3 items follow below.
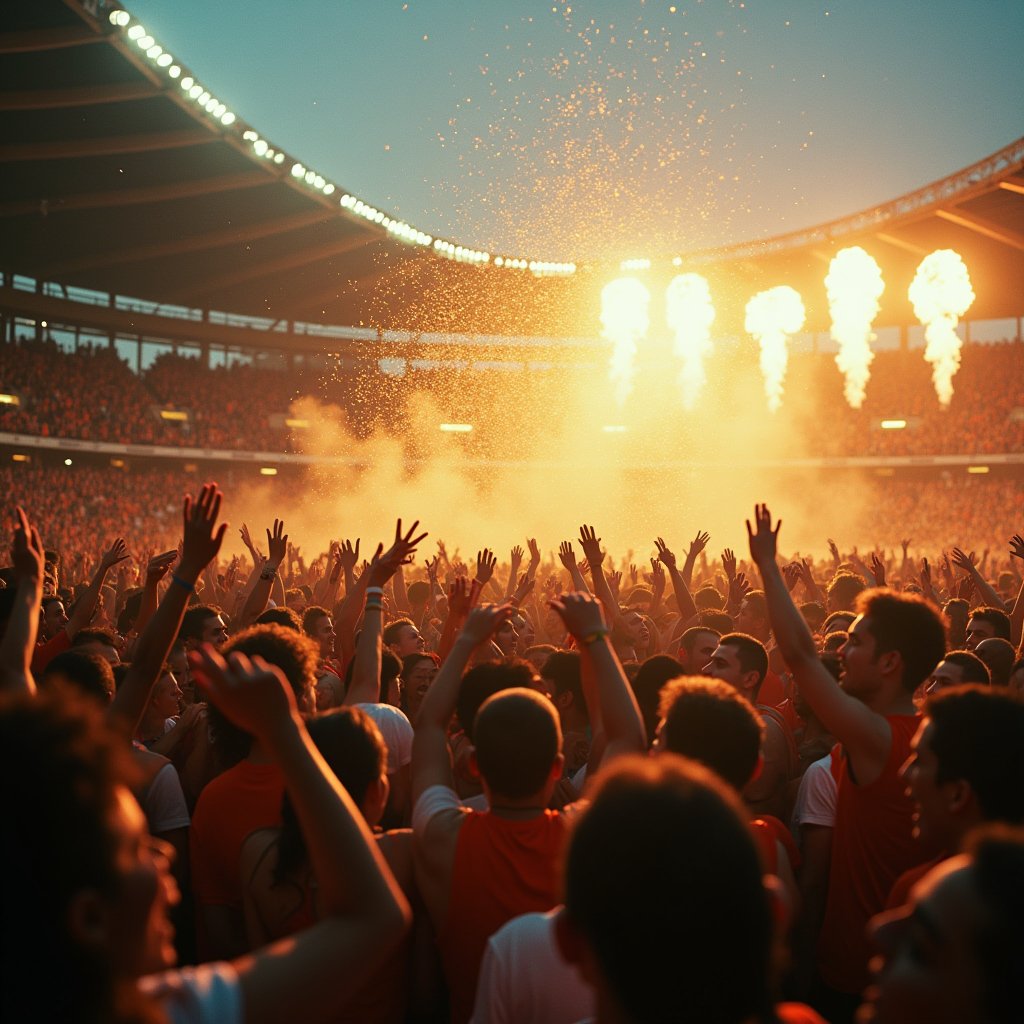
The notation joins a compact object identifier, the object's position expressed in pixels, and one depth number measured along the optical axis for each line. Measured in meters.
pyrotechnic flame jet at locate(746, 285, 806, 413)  42.76
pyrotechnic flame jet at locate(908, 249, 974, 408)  36.49
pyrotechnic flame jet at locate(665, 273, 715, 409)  41.28
